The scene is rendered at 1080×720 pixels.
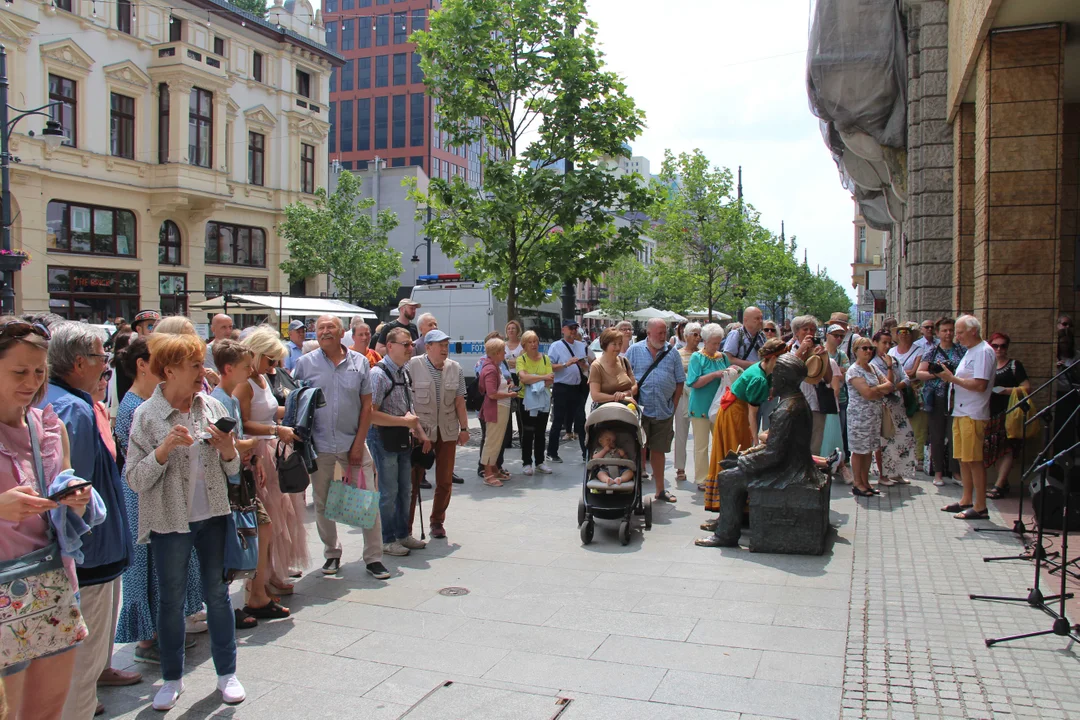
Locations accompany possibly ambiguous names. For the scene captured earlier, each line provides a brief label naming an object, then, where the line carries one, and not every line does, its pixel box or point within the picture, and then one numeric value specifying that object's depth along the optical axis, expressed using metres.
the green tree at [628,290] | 56.59
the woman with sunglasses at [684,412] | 10.20
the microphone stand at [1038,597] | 5.13
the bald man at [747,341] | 10.02
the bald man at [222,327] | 8.78
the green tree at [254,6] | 50.12
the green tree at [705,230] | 36.81
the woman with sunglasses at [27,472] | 2.93
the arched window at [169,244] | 32.94
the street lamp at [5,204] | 16.58
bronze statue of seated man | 6.96
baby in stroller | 7.52
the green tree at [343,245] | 35.56
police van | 18.17
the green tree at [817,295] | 74.12
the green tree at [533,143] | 13.33
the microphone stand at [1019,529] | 7.11
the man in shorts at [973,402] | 7.85
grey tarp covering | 14.41
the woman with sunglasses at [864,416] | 9.27
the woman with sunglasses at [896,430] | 9.73
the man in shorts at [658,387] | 9.28
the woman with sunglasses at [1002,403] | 8.40
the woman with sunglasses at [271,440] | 5.50
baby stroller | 7.42
